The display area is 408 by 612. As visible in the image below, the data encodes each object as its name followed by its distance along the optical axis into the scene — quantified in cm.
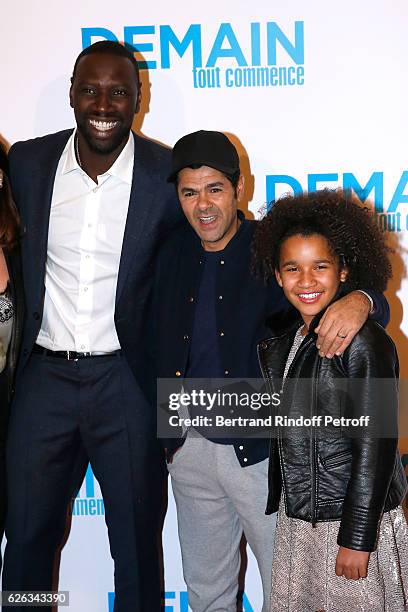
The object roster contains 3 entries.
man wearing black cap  214
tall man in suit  228
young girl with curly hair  176
